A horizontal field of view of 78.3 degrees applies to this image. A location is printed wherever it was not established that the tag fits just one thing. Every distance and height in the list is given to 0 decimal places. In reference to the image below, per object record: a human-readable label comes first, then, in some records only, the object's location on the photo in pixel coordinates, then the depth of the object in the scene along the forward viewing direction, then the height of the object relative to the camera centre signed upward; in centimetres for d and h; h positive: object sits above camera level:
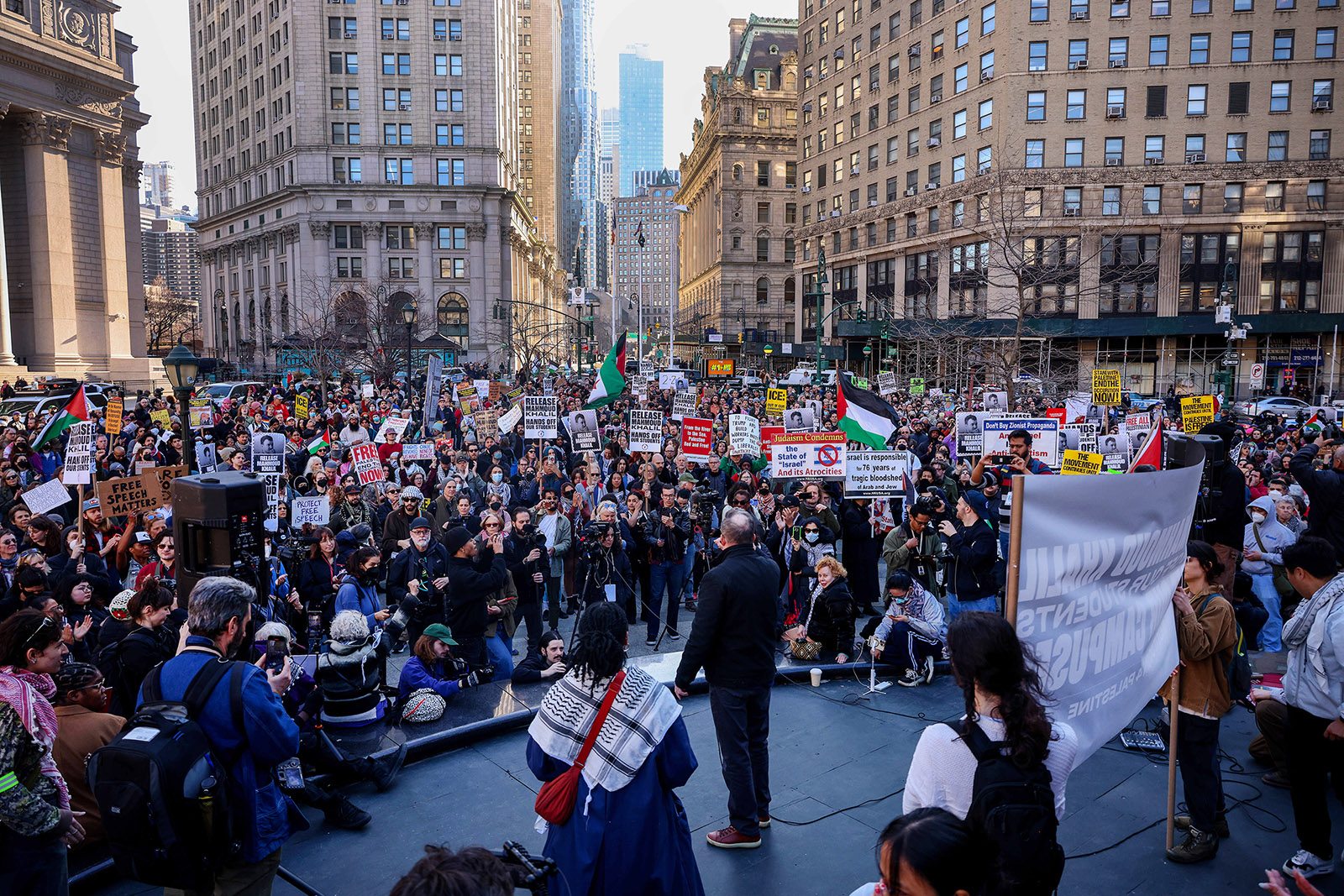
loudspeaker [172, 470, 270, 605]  527 -99
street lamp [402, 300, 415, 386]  2526 +187
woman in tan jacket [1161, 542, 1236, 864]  490 -187
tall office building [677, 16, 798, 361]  8562 +2000
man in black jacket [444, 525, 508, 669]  823 -215
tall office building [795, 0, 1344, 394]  4497 +1120
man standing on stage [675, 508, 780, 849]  511 -170
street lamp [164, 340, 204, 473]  1161 +8
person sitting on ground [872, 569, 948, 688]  829 -255
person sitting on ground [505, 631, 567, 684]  795 -282
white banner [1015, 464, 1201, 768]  369 -101
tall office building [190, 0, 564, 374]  7262 +1923
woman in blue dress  375 -182
